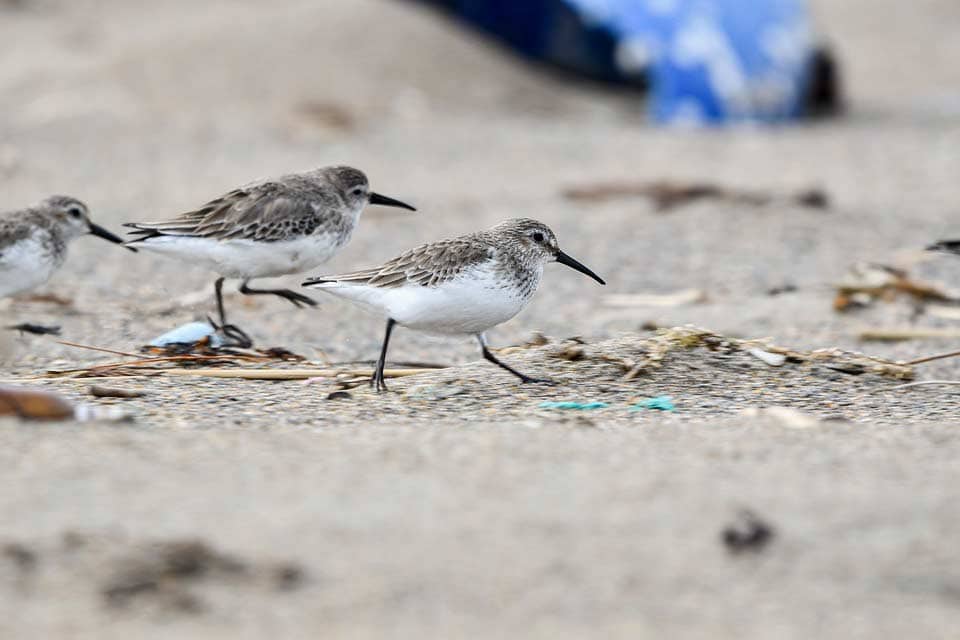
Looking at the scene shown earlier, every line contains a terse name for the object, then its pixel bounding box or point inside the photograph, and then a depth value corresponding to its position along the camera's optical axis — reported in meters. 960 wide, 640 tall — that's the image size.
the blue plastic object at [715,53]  24.41
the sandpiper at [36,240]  10.65
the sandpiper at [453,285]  8.91
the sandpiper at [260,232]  10.62
